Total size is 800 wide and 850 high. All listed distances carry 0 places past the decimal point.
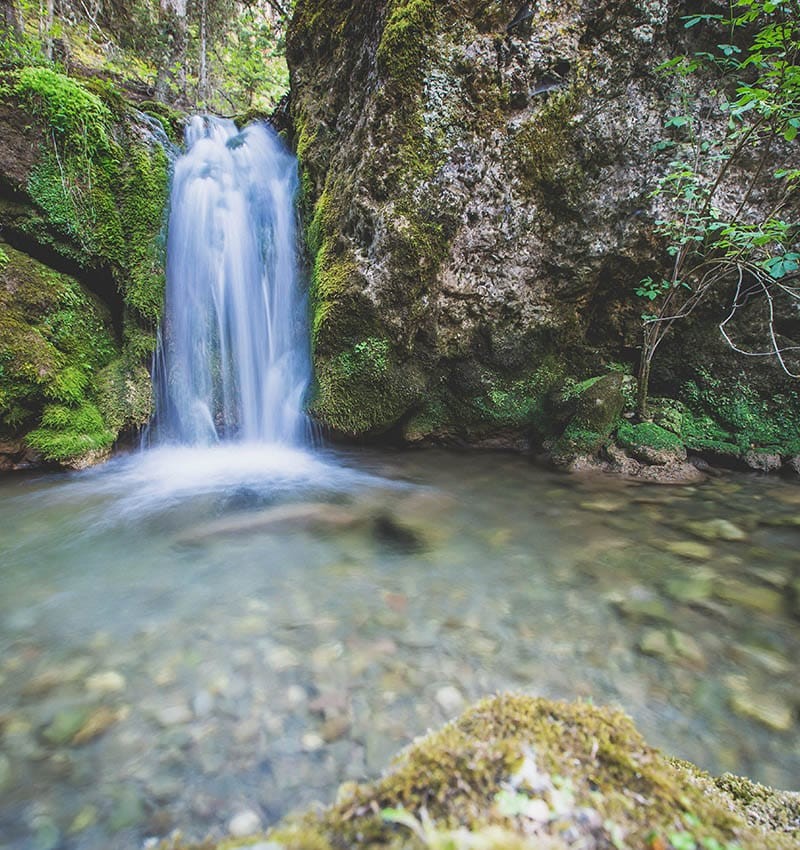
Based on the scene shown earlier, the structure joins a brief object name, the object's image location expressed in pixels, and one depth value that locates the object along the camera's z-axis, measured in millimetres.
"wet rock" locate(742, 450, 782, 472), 4766
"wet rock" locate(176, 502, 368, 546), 3240
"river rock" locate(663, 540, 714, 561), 2979
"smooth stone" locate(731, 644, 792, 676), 1974
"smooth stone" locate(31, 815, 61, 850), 1235
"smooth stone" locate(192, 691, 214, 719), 1672
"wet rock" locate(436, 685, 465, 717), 1711
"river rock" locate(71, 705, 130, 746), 1564
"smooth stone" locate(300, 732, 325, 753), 1532
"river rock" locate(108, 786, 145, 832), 1291
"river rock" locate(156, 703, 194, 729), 1625
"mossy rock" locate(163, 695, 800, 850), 636
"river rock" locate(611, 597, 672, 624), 2291
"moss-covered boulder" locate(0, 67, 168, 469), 4289
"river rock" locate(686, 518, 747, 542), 3270
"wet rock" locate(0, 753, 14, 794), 1388
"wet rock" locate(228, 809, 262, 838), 1258
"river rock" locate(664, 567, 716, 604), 2490
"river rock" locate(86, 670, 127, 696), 1777
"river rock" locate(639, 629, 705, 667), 2004
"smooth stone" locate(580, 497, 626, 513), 3744
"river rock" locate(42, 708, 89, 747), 1560
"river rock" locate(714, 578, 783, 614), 2430
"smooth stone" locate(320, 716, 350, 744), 1576
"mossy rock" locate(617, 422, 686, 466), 4703
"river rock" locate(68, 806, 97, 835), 1274
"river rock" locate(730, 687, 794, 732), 1680
